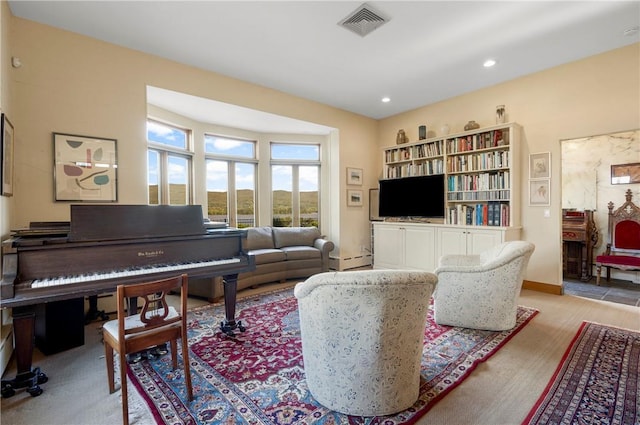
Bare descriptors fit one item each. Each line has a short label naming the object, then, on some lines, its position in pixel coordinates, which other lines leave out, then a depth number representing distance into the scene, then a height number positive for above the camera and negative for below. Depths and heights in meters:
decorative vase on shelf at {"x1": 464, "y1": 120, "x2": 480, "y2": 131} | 4.72 +1.29
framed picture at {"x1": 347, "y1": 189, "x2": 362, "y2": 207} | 5.94 +0.20
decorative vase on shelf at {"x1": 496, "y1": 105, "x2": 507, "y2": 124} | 4.47 +1.39
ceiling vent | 2.82 +1.85
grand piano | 1.96 -0.38
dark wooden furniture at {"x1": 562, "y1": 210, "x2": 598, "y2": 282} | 4.92 -0.60
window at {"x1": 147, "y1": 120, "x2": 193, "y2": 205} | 4.67 +0.74
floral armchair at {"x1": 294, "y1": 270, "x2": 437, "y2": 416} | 1.60 -0.72
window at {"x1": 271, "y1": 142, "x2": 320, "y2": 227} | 6.28 +0.52
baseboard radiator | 5.80 -1.08
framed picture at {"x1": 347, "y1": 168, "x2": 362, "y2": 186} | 5.92 +0.64
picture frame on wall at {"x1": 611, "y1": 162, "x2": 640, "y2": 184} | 4.71 +0.53
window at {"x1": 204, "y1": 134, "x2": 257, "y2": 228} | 5.57 +0.56
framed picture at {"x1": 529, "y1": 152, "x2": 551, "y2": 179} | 4.18 +0.59
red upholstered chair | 4.54 -0.48
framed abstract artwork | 3.11 +0.44
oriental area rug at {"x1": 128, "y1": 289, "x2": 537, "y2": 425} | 1.75 -1.21
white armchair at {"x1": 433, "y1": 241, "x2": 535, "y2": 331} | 2.84 -0.82
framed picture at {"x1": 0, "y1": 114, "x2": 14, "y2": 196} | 2.28 +0.43
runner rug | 1.74 -1.21
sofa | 4.44 -0.76
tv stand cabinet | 4.38 -0.55
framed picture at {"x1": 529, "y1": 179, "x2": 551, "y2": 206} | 4.19 +0.20
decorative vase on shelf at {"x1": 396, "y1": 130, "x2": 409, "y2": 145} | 5.70 +1.33
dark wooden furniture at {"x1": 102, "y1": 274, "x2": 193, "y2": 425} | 1.69 -0.76
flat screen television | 5.09 +0.20
